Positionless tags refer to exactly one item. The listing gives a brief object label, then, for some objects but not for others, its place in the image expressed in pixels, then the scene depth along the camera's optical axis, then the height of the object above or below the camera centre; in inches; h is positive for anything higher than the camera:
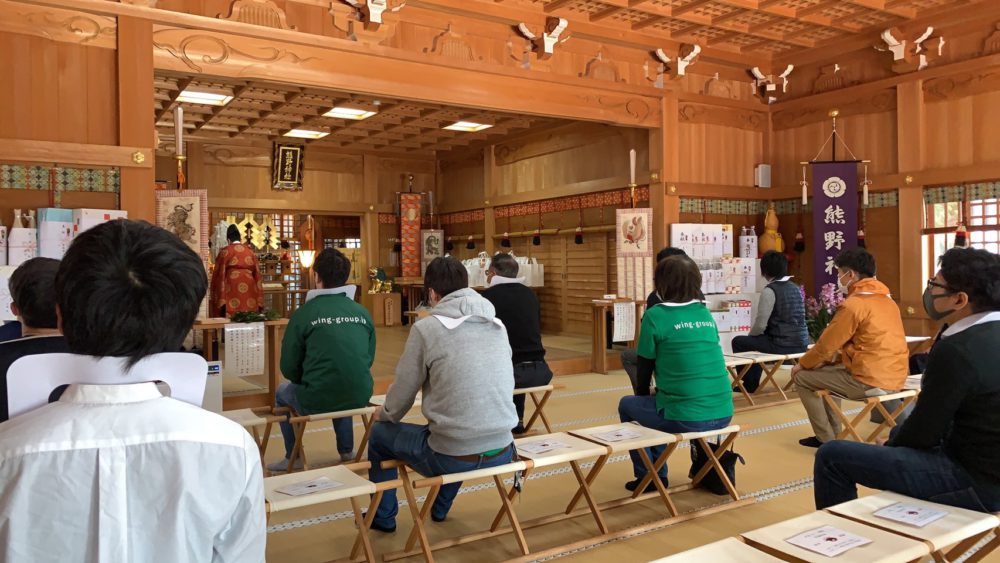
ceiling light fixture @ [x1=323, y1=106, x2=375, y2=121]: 375.3 +84.8
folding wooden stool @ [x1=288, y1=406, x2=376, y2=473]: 147.3 -30.3
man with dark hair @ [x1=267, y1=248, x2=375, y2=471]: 150.6 -14.7
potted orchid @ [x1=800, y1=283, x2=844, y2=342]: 269.6 -15.1
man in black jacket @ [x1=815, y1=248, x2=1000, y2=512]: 89.4 -18.6
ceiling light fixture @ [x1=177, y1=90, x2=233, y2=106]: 332.8 +83.0
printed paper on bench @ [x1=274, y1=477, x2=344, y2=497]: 103.2 -30.2
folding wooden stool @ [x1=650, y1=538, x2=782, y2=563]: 79.7 -31.2
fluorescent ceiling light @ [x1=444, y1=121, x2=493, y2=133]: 417.9 +85.7
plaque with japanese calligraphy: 470.6 +70.9
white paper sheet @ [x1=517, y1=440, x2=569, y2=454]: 123.0 -29.6
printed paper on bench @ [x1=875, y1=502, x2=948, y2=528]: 89.3 -30.6
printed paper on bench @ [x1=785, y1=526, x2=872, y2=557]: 81.0 -30.8
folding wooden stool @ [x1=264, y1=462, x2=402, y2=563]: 99.2 -30.6
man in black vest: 228.2 -14.1
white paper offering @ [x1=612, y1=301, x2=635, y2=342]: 307.7 -20.6
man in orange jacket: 165.3 -17.5
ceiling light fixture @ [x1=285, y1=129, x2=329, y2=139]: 435.2 +85.9
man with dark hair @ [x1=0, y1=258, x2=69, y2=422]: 86.0 -2.2
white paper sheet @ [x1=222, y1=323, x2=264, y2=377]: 233.1 -23.3
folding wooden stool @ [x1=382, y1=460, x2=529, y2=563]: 109.0 -35.5
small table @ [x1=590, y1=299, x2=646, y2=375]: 304.5 -26.9
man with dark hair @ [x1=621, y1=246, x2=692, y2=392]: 194.2 -23.1
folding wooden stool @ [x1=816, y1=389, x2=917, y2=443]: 166.6 -33.3
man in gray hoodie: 111.3 -17.6
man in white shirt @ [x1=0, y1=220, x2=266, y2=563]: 42.9 -9.8
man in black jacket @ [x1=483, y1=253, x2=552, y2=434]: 187.0 -11.3
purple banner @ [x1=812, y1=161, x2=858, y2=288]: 317.8 +24.7
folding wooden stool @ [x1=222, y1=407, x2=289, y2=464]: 146.7 -29.6
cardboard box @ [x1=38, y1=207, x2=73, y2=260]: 207.5 +13.7
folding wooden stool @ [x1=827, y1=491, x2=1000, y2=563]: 84.8 -30.7
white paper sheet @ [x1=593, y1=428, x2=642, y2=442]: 129.1 -29.1
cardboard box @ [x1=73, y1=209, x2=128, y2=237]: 210.5 +17.5
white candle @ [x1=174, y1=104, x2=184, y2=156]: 230.2 +47.8
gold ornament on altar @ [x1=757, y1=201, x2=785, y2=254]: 347.9 +16.4
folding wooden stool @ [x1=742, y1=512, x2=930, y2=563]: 79.0 -30.9
